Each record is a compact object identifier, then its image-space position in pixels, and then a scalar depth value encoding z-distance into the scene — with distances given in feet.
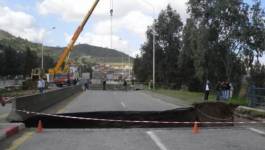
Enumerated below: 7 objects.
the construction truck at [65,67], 124.03
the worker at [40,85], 77.59
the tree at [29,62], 224.96
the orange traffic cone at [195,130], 30.73
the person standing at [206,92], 71.99
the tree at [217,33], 90.59
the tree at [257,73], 97.34
